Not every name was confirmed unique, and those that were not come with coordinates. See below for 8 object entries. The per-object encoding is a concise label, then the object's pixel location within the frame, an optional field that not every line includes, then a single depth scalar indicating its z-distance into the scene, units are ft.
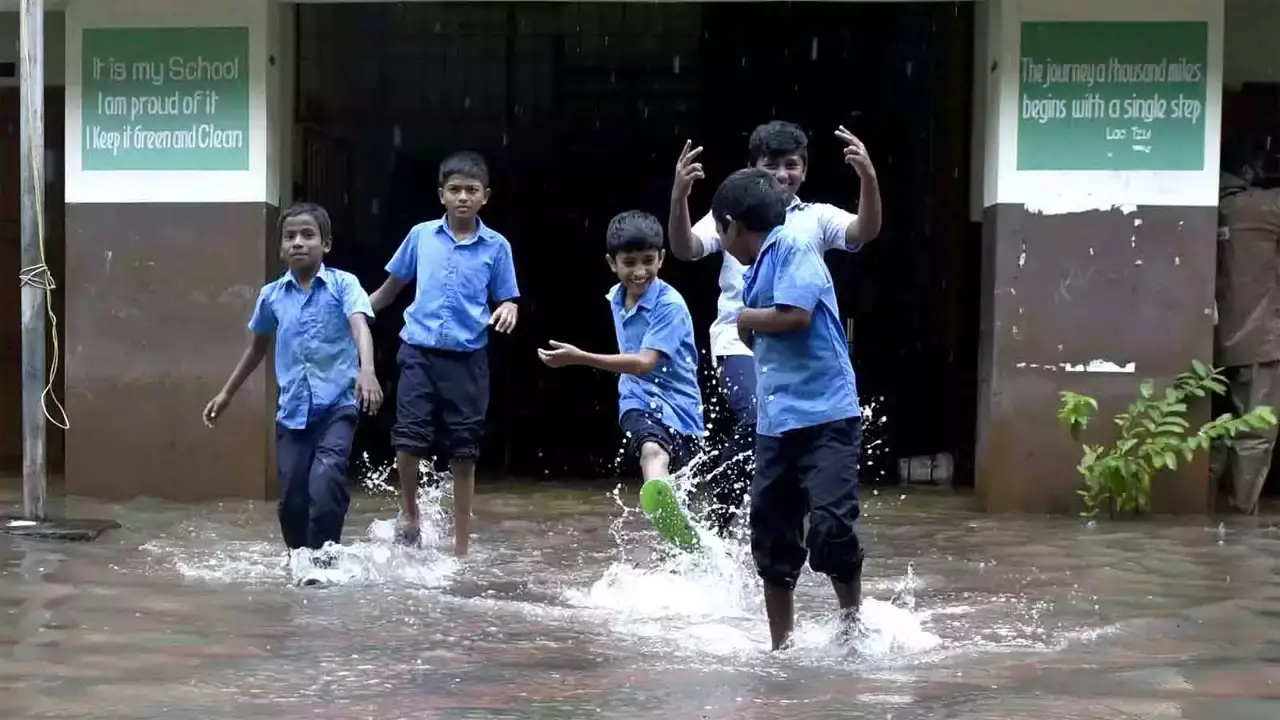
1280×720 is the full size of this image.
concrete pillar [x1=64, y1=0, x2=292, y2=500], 55.21
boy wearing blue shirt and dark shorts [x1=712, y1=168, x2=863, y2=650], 29.76
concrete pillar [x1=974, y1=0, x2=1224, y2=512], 52.70
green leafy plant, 51.88
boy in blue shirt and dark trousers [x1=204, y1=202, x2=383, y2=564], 39.96
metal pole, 46.88
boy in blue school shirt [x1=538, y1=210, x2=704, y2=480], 38.58
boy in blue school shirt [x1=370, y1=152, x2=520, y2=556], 42.83
